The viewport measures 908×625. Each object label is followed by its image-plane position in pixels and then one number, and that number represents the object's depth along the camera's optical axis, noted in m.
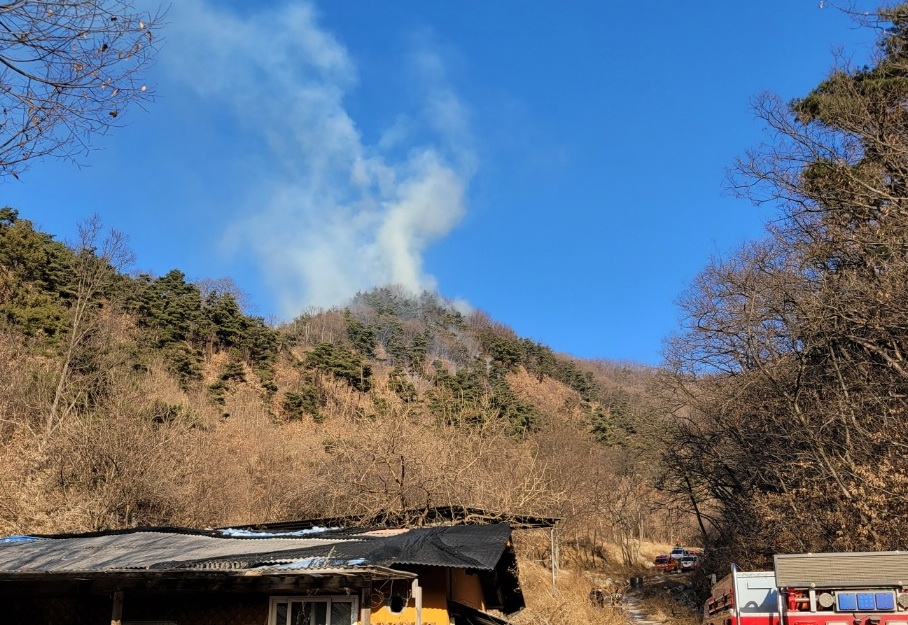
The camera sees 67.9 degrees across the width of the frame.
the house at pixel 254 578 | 9.41
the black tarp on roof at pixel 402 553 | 9.51
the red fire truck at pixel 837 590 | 9.30
